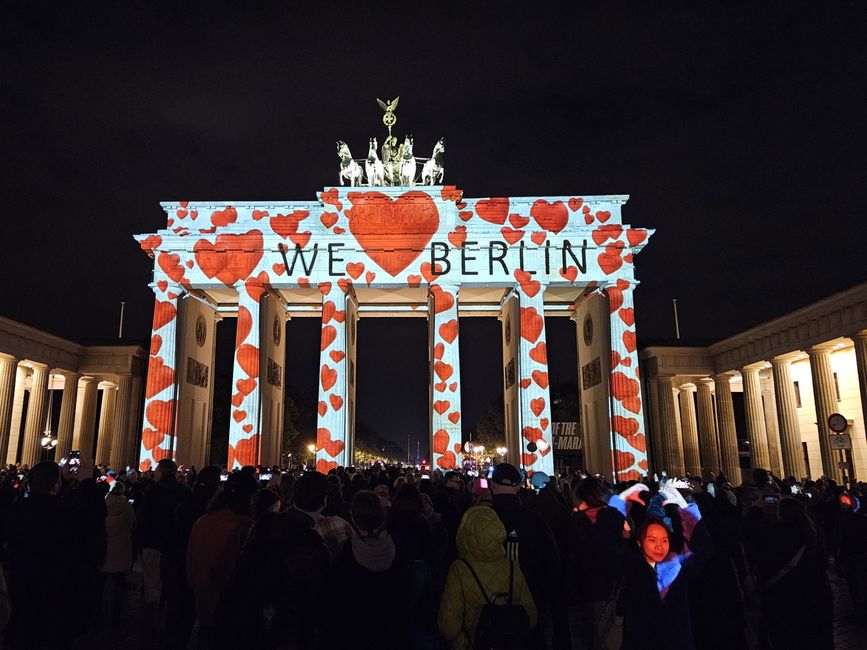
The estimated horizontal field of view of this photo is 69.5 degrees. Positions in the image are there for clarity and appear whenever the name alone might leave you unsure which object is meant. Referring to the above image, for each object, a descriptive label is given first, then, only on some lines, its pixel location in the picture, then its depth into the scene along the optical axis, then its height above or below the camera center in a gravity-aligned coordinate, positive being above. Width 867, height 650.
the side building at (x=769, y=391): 27.27 +2.31
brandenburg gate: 32.97 +8.87
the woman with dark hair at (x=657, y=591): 4.26 -1.07
